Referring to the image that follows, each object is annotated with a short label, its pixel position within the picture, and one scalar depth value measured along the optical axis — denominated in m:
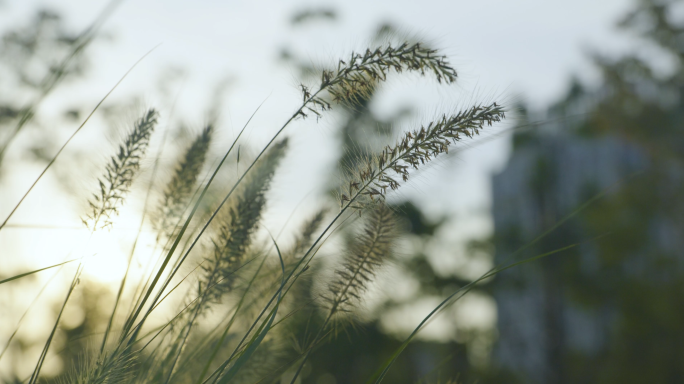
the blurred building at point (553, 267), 12.05
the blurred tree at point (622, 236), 9.57
